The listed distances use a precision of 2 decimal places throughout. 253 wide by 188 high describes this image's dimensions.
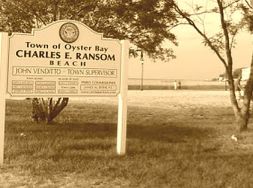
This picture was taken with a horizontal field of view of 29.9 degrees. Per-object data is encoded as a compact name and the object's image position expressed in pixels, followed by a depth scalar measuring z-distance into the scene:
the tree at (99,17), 12.51
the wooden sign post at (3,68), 7.64
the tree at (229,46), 12.36
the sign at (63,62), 7.85
